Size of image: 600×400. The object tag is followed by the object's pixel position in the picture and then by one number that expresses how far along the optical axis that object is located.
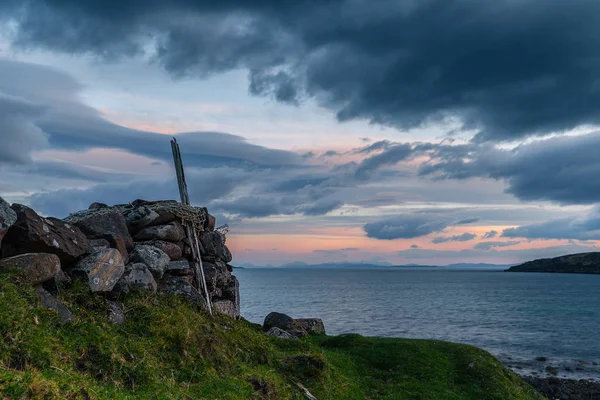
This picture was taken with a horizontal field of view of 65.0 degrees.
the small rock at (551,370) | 46.23
